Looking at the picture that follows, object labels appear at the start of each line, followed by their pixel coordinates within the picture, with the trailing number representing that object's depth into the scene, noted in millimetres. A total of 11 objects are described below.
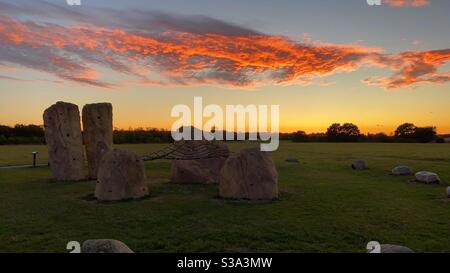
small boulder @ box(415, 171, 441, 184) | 15499
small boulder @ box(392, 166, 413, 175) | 18172
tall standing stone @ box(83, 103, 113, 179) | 17578
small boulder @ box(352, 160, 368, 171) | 20745
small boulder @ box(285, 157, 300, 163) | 24547
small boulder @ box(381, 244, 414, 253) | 6203
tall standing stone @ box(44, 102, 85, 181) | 17094
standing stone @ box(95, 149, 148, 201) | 12125
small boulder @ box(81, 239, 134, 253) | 5875
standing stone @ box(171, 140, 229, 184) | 16062
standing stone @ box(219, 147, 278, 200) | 12094
